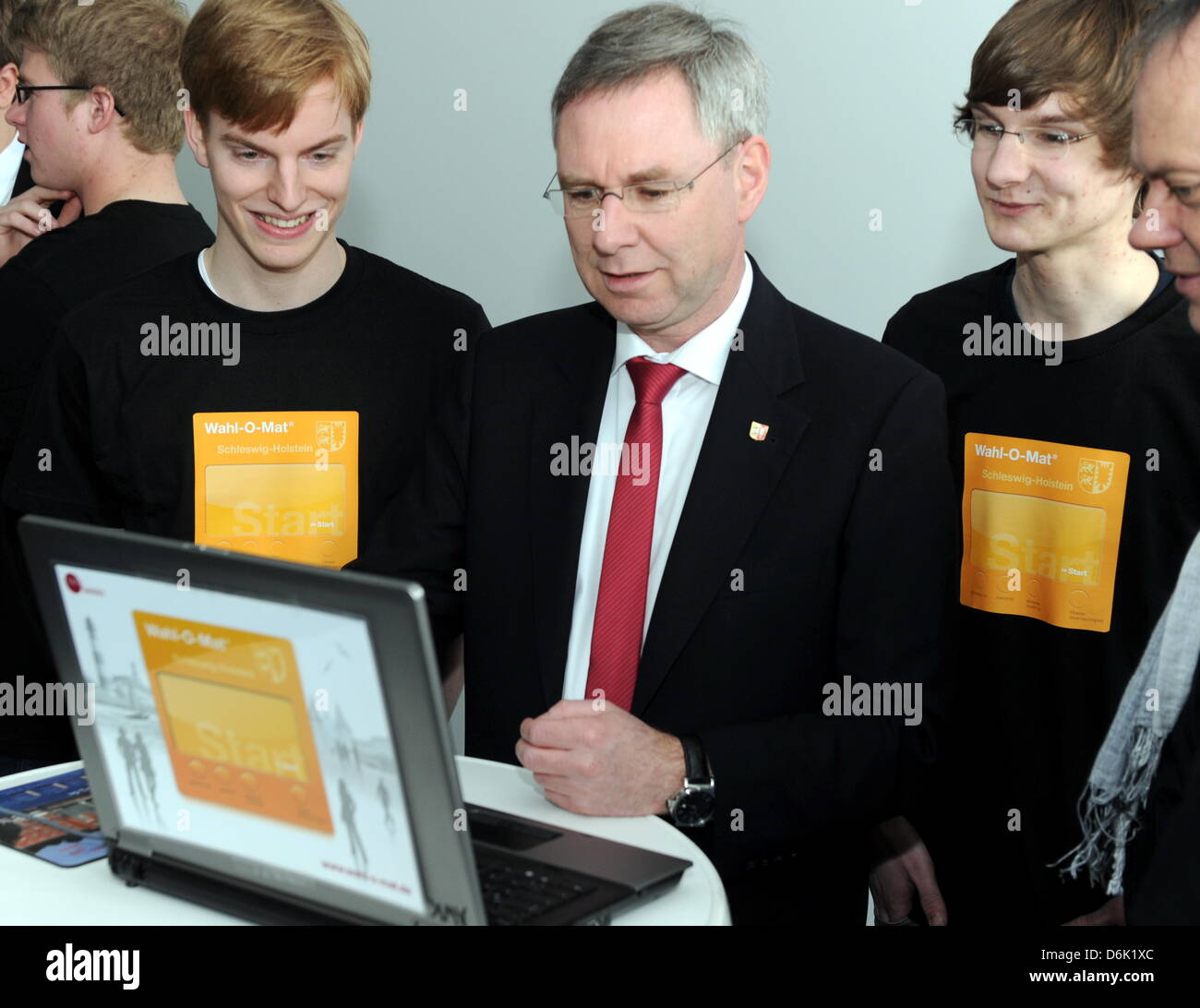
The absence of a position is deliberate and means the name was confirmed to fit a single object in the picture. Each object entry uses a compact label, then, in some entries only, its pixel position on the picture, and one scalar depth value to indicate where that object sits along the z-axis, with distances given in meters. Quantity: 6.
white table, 1.43
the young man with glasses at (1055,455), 2.16
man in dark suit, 1.85
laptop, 1.20
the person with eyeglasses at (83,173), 2.69
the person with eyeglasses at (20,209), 2.96
